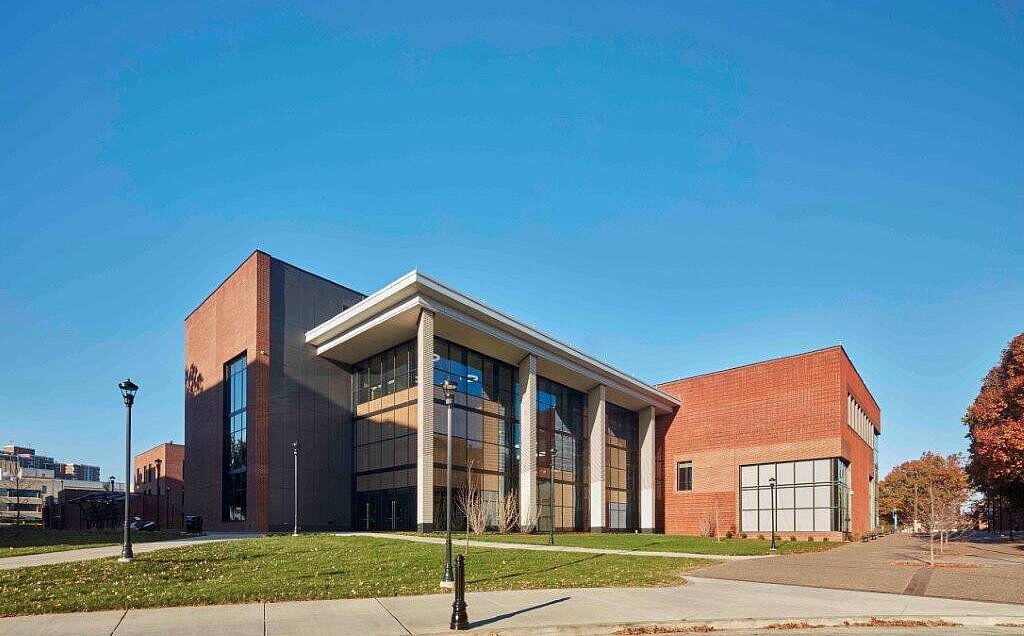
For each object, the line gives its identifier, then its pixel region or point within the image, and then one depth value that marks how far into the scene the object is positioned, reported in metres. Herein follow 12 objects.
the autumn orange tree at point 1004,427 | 39.09
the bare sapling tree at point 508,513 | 44.84
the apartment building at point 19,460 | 188.38
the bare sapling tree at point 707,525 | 58.97
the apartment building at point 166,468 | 82.81
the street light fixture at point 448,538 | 16.67
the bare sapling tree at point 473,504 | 38.69
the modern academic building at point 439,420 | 43.34
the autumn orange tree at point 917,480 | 87.56
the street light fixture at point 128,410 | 21.80
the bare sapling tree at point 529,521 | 46.69
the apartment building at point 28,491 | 129.12
